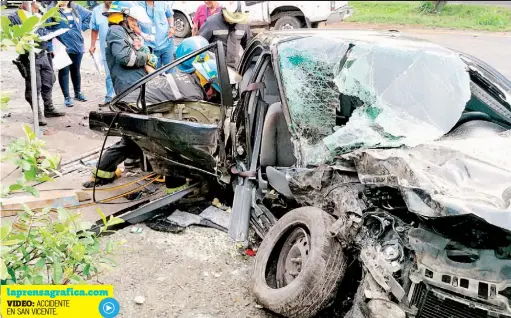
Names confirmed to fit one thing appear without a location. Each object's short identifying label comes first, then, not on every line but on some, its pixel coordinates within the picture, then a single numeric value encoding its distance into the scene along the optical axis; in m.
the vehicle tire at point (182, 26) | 12.07
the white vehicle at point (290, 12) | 11.05
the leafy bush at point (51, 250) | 2.04
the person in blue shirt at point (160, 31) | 6.84
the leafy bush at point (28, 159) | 1.90
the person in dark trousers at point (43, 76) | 6.49
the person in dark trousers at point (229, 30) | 6.75
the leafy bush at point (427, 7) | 11.04
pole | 5.75
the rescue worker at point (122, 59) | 5.25
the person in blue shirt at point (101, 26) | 7.54
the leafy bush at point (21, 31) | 1.83
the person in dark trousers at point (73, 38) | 7.49
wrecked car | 2.50
